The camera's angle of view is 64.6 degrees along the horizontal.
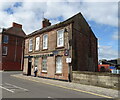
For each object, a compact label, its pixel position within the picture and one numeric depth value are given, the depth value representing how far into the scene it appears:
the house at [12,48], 26.24
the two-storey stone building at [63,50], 11.12
